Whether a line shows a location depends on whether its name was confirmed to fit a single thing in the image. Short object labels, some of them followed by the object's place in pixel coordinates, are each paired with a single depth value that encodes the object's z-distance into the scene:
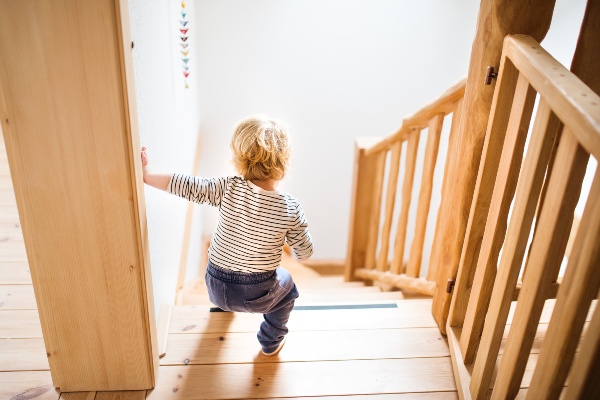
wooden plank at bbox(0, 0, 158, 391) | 1.01
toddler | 1.37
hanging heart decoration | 2.50
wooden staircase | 1.49
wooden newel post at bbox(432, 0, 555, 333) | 1.25
